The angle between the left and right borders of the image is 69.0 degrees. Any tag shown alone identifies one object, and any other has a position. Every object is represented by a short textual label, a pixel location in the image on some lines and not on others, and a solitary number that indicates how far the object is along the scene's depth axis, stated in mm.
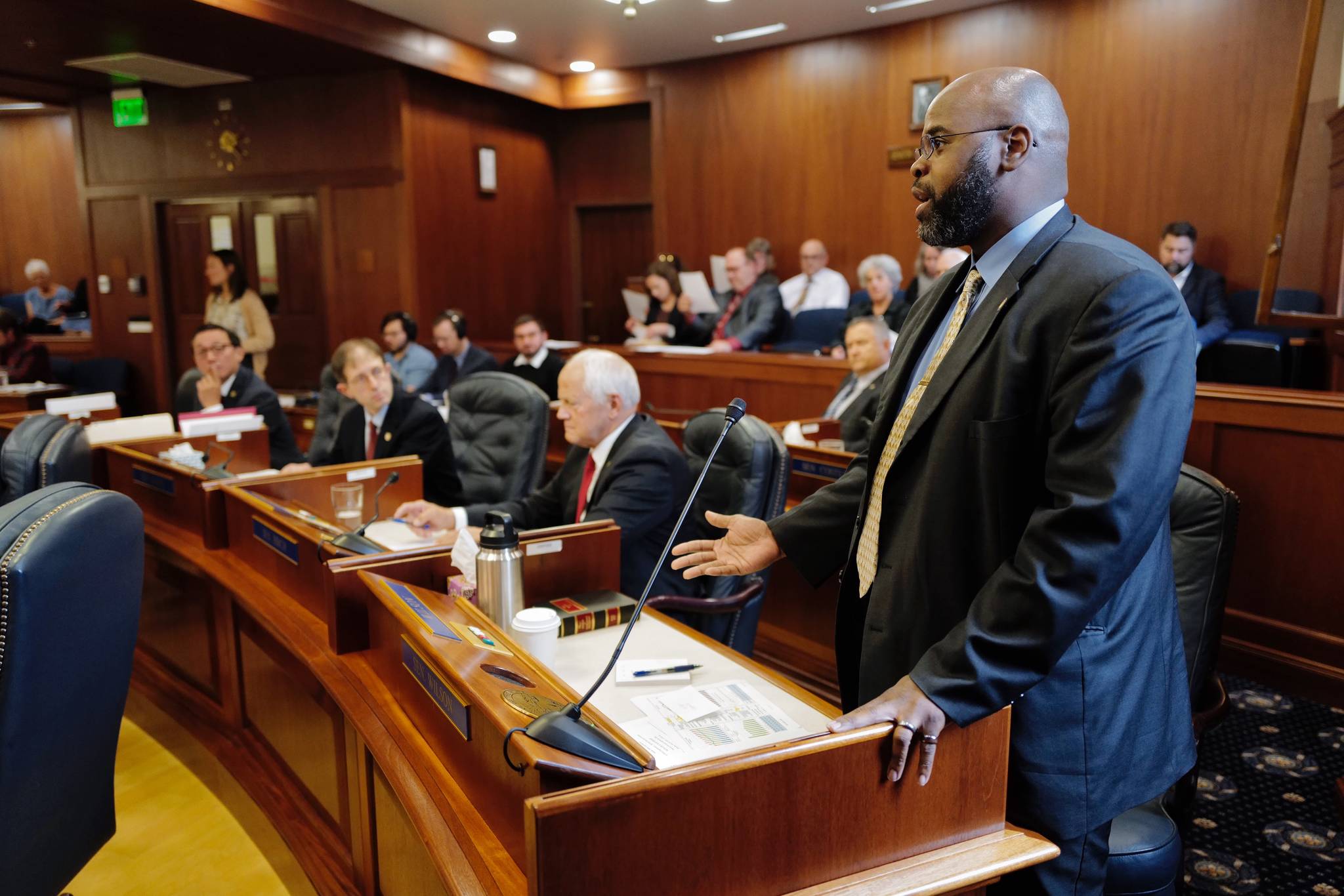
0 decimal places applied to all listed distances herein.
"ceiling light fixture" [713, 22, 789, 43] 7105
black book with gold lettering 1904
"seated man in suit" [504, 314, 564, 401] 6094
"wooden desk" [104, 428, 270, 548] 2771
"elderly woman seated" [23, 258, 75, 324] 9703
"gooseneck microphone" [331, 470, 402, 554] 2064
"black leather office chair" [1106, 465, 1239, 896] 1908
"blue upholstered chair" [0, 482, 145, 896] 1443
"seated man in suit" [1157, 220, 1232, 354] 5281
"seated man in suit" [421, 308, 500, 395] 6402
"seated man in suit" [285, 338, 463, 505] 3521
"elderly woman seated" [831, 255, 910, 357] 5805
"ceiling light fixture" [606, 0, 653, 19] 5594
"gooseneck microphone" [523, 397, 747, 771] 1132
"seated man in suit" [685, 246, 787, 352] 6523
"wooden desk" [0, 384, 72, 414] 6500
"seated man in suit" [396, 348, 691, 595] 2555
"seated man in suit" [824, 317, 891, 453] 3637
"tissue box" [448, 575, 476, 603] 1912
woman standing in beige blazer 7473
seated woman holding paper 6914
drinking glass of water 2846
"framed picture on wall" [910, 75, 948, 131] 6840
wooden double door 8023
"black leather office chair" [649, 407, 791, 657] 2520
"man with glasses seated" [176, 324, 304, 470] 4434
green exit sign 8085
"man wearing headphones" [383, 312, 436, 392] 6426
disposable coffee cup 1656
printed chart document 1384
